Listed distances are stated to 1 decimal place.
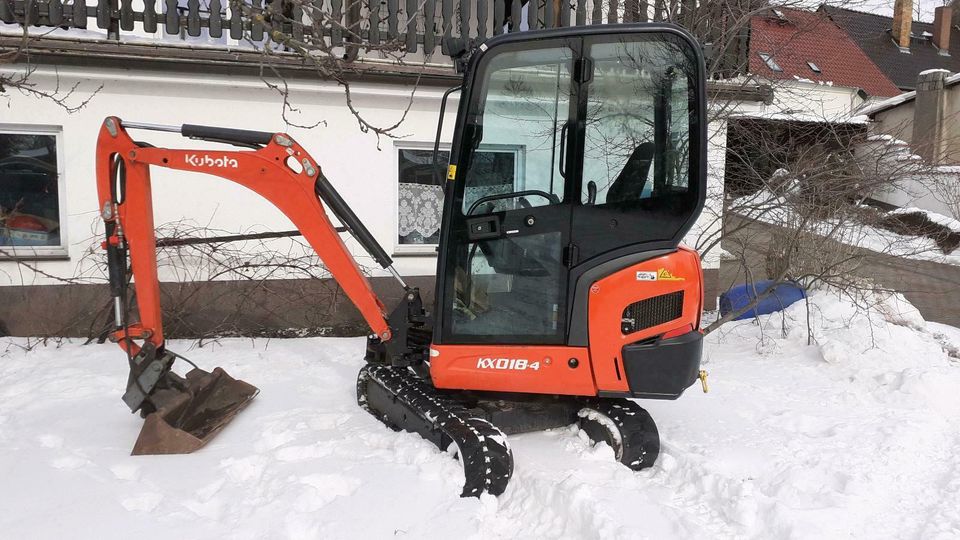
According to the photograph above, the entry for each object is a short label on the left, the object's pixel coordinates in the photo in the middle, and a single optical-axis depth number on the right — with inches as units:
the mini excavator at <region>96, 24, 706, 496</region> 143.7
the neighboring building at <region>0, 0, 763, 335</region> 245.8
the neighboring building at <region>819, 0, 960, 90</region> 1264.8
